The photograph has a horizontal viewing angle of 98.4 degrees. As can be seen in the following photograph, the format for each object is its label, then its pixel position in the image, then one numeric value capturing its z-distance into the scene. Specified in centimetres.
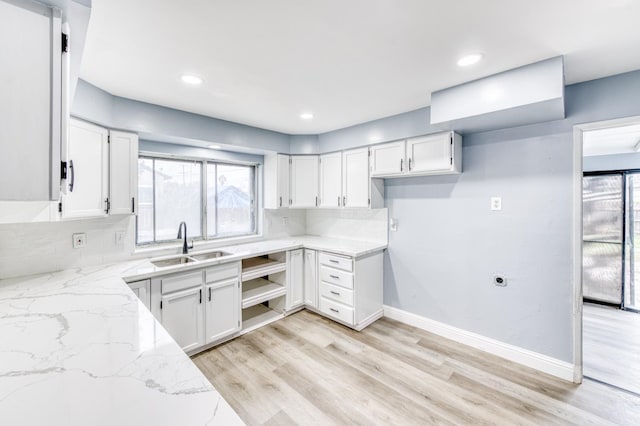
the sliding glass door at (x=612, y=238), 377
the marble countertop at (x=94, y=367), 73
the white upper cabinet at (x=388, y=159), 302
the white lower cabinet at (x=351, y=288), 308
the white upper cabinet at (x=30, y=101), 83
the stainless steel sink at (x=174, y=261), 283
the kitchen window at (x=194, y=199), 303
